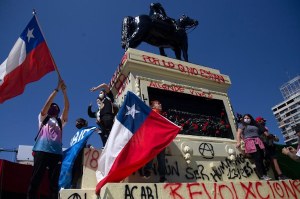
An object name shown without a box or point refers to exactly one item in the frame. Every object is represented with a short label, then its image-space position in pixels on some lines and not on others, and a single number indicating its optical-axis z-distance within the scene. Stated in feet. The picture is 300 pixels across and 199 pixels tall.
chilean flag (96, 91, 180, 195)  16.28
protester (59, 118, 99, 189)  17.77
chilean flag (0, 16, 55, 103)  20.44
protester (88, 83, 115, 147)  20.58
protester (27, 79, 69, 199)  16.05
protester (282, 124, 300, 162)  19.97
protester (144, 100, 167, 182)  18.11
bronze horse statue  28.40
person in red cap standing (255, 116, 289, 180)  23.99
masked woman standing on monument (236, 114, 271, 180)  22.16
